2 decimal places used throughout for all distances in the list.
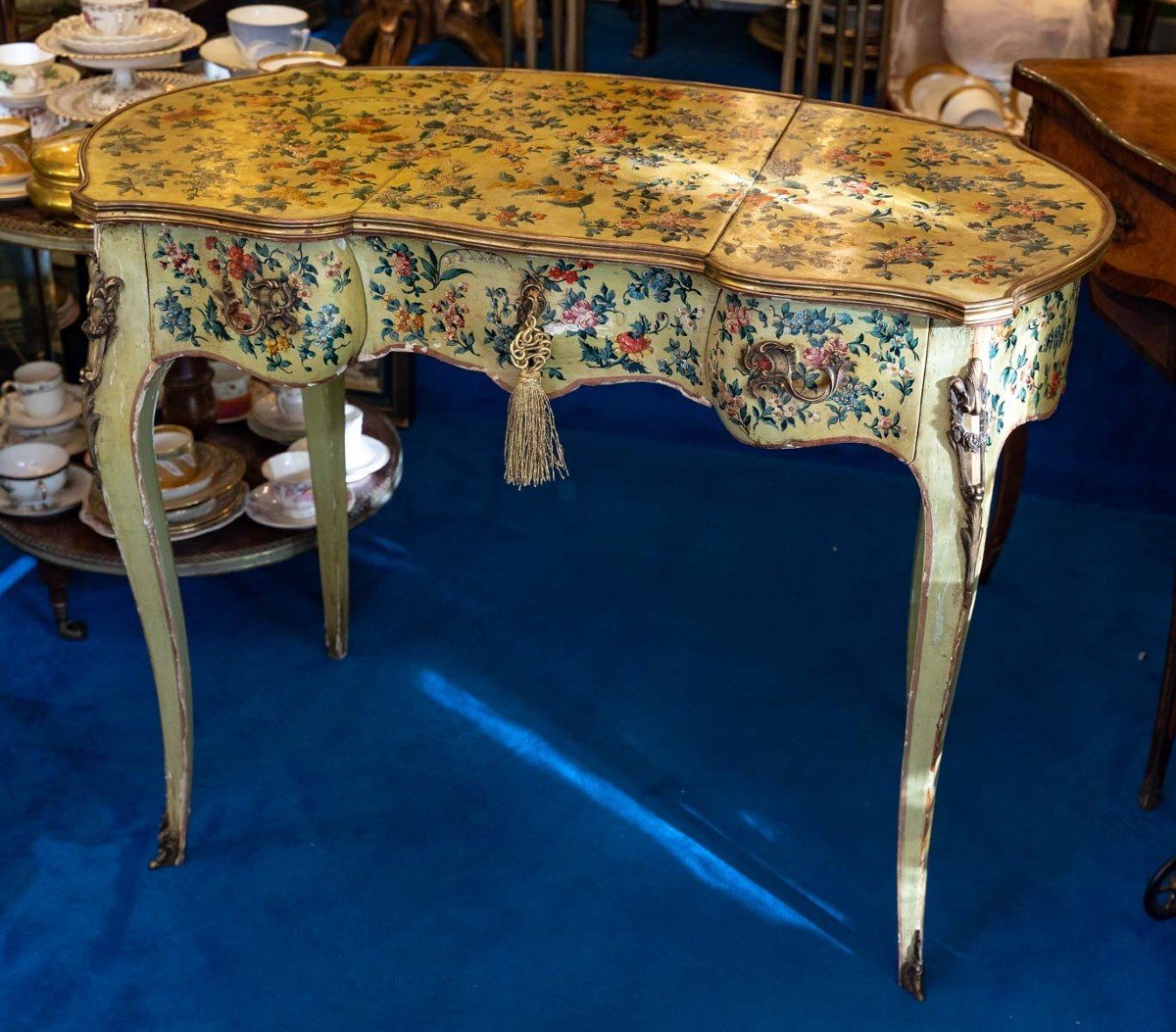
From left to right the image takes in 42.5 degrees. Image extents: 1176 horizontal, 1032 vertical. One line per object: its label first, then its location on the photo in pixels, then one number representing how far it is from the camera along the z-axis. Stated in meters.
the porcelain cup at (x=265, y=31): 2.38
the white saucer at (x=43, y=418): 2.54
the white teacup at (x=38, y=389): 2.54
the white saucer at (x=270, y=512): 2.43
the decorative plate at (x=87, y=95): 2.25
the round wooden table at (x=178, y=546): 2.32
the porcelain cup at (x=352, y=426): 2.54
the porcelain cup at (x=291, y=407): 2.64
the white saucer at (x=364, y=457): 2.52
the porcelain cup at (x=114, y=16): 2.25
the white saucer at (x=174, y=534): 2.35
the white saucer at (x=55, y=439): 2.54
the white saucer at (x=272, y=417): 2.63
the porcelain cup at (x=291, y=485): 2.47
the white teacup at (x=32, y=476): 2.41
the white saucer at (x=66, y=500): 2.40
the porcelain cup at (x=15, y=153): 2.17
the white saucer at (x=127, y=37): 2.24
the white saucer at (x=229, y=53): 2.38
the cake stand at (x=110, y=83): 2.25
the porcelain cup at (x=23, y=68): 2.37
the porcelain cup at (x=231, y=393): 2.71
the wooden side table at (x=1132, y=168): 1.86
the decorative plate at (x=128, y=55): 2.24
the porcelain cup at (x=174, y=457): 2.41
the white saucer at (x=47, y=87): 2.35
